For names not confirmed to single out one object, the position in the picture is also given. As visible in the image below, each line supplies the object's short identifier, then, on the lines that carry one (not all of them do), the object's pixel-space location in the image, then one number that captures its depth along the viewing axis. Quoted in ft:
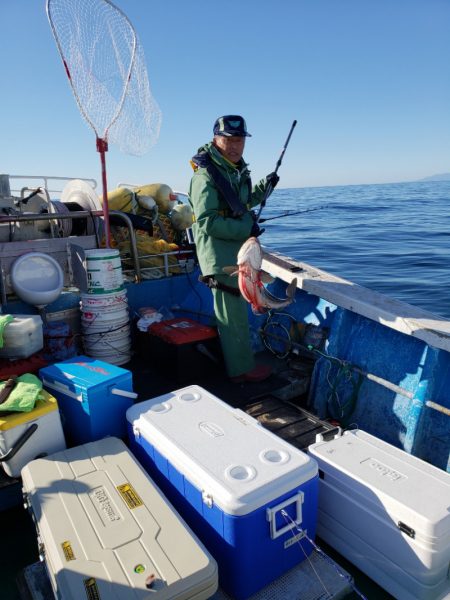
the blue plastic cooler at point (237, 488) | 7.46
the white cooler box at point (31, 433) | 9.30
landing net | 12.50
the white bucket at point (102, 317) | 15.51
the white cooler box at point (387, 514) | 7.75
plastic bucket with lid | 15.20
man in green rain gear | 13.50
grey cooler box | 6.49
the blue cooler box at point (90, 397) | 10.43
